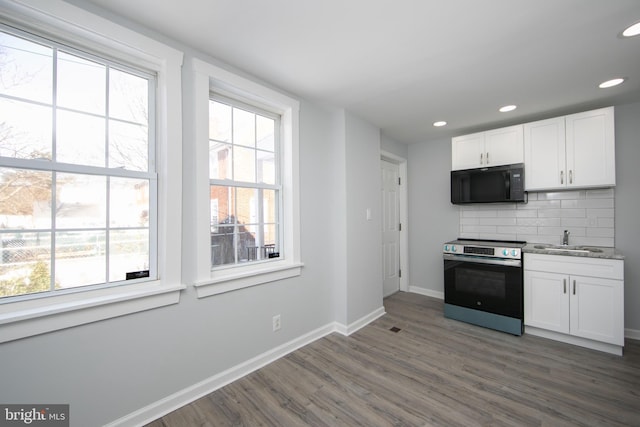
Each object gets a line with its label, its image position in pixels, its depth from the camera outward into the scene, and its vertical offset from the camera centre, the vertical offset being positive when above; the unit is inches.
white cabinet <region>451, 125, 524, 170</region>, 120.4 +33.2
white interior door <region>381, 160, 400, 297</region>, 158.1 -7.4
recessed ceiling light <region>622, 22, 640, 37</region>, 63.7 +46.9
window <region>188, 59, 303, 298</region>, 74.0 +10.7
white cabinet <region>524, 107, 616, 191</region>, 101.7 +26.8
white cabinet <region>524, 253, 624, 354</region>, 92.7 -33.2
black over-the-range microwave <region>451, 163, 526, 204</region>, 119.1 +15.1
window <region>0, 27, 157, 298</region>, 52.2 +10.8
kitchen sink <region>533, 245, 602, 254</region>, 104.5 -14.6
